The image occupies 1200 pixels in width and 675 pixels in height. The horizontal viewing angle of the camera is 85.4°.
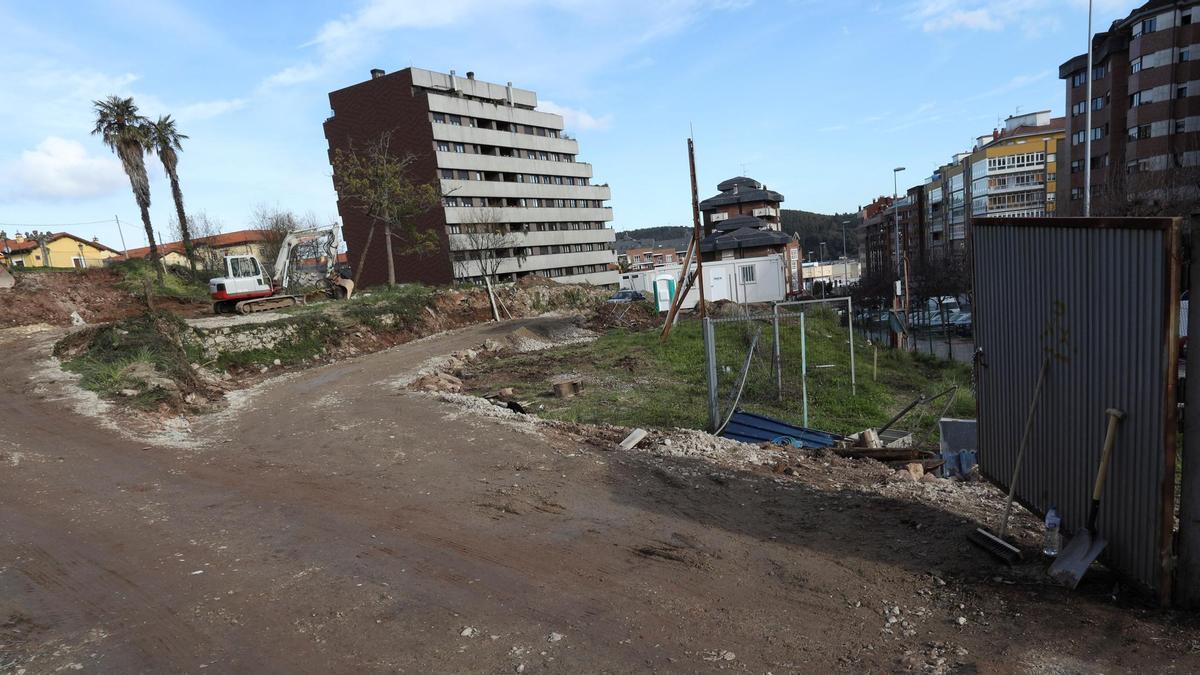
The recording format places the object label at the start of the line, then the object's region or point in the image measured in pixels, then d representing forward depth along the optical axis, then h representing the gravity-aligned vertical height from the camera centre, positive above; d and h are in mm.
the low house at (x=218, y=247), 49781 +4451
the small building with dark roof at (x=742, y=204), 89938 +4504
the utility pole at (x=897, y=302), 27062 -3726
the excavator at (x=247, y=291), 26703 -84
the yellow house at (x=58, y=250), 65700 +6196
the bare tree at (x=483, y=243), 55031 +1736
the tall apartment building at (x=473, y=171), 57750 +9004
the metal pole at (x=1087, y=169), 17516 +827
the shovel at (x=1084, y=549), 4637 -2590
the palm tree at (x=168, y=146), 36125 +8407
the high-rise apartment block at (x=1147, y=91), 36500 +6102
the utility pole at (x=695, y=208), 21750 +1143
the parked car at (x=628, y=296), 46312 -3385
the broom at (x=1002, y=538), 5395 -2814
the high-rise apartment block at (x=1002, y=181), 62344 +2793
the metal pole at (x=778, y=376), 14445 -3248
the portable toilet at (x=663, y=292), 37656 -2776
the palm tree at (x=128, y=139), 34031 +8407
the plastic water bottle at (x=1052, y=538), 5234 -2680
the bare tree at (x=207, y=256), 47044 +2822
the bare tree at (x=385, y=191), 39062 +4998
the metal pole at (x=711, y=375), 11912 -2448
